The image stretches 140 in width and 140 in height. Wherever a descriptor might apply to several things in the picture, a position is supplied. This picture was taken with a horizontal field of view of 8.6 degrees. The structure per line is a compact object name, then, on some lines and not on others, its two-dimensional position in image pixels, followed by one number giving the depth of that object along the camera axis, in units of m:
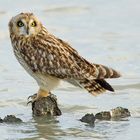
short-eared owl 11.20
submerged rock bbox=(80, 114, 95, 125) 10.59
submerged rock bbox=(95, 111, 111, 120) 10.77
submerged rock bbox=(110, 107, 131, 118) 10.80
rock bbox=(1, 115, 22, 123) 10.62
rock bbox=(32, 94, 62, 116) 10.91
